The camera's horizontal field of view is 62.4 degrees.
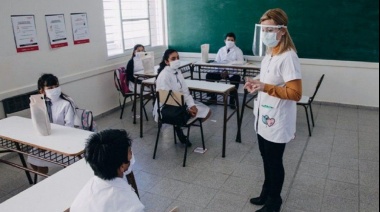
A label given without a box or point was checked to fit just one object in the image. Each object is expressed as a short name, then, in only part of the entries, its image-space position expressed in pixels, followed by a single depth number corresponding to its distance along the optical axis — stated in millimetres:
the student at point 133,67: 4336
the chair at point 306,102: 3709
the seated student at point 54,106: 2424
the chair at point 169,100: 2938
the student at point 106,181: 1199
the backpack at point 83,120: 2459
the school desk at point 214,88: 3115
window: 4695
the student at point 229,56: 4891
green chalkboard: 4398
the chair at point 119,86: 4449
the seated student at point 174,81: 3145
